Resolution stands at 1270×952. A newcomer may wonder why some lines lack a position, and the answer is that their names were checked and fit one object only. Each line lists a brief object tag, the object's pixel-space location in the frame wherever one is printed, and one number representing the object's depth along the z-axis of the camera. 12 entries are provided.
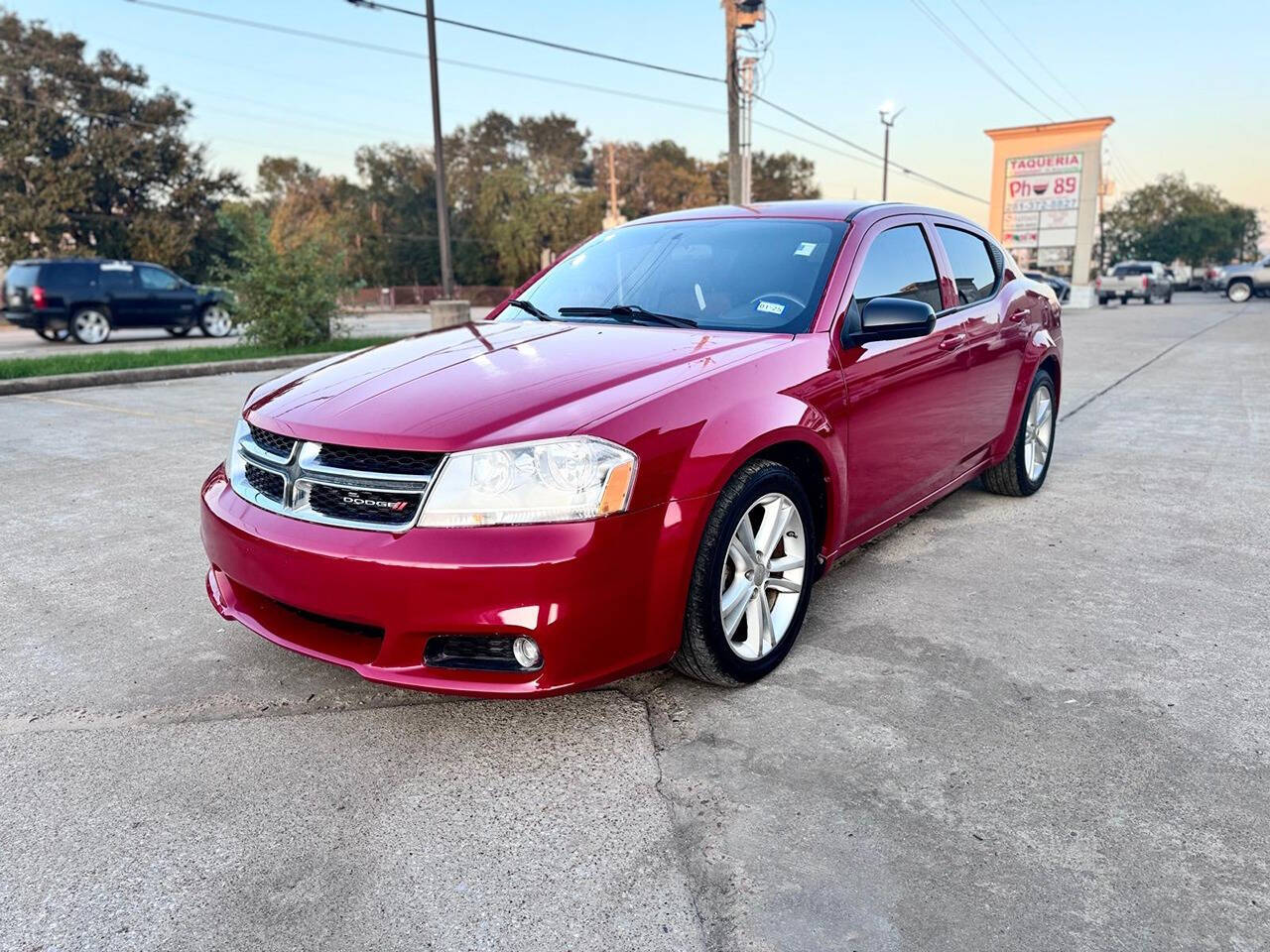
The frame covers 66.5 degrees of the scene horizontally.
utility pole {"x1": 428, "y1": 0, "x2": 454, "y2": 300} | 16.97
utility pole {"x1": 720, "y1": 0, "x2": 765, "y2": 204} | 17.23
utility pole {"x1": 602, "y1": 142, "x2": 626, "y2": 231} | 48.78
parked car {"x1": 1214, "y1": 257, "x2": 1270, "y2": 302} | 37.28
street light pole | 35.03
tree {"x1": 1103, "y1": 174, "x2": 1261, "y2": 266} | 79.69
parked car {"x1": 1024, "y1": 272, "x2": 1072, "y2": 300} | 34.05
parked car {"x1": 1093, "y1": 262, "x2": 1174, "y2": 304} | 37.84
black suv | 17.91
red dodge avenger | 2.55
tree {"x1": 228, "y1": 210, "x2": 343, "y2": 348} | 13.88
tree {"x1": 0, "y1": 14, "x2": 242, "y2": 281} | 35.91
